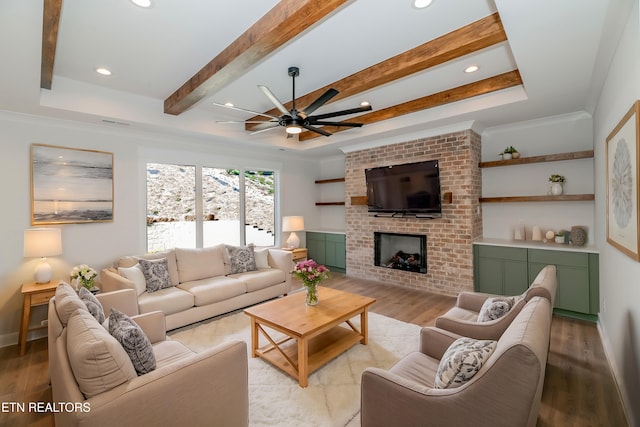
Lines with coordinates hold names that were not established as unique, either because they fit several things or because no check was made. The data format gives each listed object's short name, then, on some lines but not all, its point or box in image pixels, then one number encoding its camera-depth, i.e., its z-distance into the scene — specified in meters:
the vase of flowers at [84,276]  3.26
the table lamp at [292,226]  5.78
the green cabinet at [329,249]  6.10
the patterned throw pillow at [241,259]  4.34
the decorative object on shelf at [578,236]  3.78
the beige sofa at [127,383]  1.28
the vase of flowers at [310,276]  2.97
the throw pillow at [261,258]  4.59
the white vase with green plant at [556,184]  3.95
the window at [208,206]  4.50
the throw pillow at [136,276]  3.35
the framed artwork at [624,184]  1.70
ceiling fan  2.76
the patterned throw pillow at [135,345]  1.55
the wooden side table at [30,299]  2.98
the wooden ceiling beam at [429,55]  2.26
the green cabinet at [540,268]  3.48
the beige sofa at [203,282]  3.31
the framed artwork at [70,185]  3.42
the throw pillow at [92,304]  1.93
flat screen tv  4.63
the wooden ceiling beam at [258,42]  1.86
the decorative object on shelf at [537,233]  4.16
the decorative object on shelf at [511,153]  4.28
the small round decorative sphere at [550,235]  4.05
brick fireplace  4.36
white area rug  2.00
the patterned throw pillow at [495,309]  2.05
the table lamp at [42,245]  3.05
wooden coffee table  2.42
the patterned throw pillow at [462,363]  1.35
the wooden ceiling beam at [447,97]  3.23
